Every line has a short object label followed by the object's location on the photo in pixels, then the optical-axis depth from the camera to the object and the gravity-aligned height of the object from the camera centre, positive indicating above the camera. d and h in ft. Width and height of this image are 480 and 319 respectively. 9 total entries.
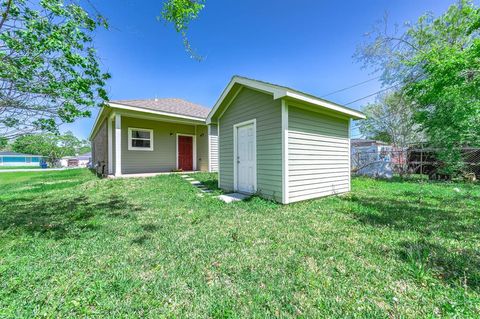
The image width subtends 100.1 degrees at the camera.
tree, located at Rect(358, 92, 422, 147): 63.10 +13.27
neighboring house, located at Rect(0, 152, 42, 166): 142.72 +0.42
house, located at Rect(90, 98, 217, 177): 29.99 +3.48
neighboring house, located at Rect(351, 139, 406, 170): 38.29 +0.64
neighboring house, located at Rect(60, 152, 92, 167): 122.95 -2.11
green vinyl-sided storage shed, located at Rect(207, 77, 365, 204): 16.44 +1.59
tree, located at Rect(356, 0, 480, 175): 15.78 +8.34
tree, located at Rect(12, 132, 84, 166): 102.63 +5.65
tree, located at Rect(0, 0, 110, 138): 9.34 +4.99
